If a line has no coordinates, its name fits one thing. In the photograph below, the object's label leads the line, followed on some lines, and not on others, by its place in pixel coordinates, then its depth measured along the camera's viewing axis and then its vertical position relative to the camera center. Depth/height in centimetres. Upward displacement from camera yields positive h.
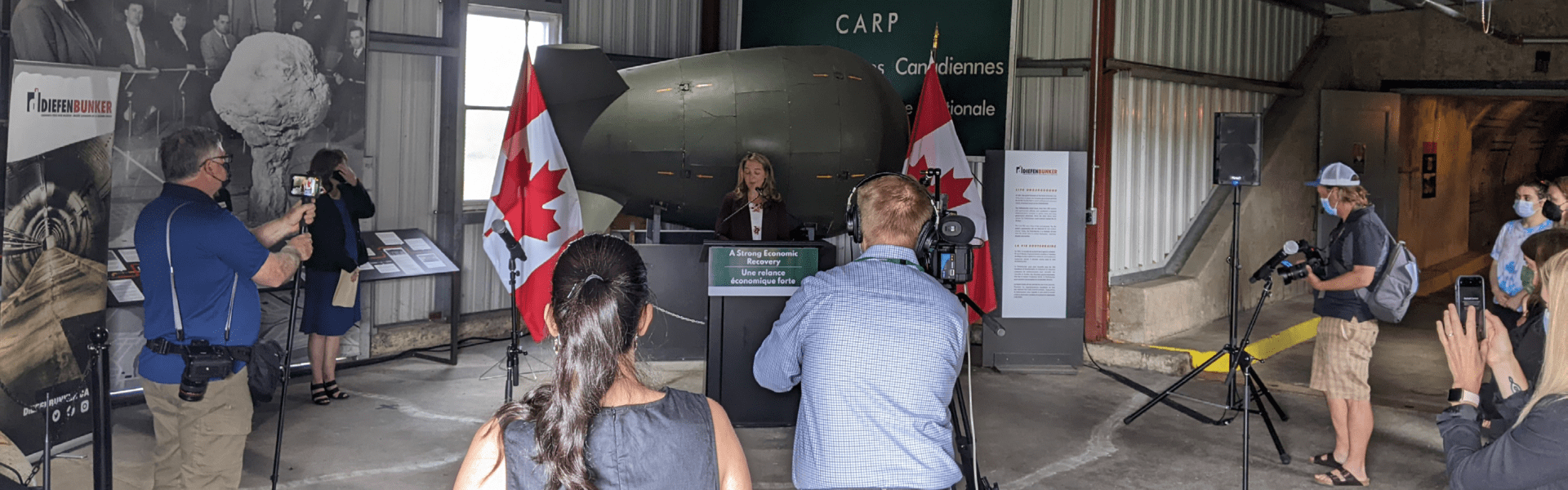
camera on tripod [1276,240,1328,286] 558 -11
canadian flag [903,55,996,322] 814 +54
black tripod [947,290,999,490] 427 -87
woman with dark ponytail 196 -36
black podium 605 -46
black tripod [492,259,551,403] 627 -77
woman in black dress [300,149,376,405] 698 -32
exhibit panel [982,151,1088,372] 836 -16
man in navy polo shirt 414 -30
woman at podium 747 +13
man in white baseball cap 543 -37
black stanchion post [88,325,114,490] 380 -75
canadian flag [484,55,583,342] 702 +20
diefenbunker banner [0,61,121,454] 478 -15
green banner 879 +160
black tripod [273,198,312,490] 452 -58
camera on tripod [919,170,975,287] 359 -8
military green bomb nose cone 805 +77
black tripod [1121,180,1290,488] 527 -71
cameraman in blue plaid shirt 270 -35
